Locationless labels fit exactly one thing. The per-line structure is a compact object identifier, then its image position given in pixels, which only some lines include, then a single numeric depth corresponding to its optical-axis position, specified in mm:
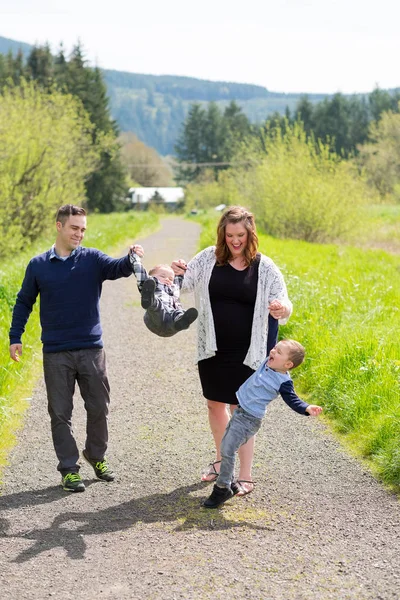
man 5789
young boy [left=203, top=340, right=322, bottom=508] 5262
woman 5551
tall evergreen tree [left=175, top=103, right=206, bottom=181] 128750
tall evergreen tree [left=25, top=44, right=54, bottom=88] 60219
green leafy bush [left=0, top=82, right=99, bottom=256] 22156
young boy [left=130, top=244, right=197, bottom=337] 5438
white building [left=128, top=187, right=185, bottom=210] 113038
